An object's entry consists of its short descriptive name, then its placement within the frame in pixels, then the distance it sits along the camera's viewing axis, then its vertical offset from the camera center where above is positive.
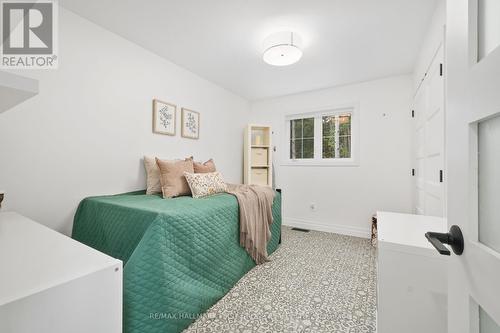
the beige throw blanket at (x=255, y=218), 1.96 -0.51
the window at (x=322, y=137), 3.41 +0.50
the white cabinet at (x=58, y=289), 0.57 -0.36
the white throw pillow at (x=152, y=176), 2.30 -0.11
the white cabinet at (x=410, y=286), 0.94 -0.54
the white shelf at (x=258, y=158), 3.73 +0.15
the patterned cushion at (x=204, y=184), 2.18 -0.19
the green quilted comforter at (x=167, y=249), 1.19 -0.57
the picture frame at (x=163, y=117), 2.47 +0.59
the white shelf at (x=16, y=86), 0.50 +0.20
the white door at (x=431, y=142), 1.63 +0.24
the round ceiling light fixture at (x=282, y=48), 2.02 +1.14
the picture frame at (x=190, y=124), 2.84 +0.58
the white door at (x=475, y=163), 0.42 +0.01
